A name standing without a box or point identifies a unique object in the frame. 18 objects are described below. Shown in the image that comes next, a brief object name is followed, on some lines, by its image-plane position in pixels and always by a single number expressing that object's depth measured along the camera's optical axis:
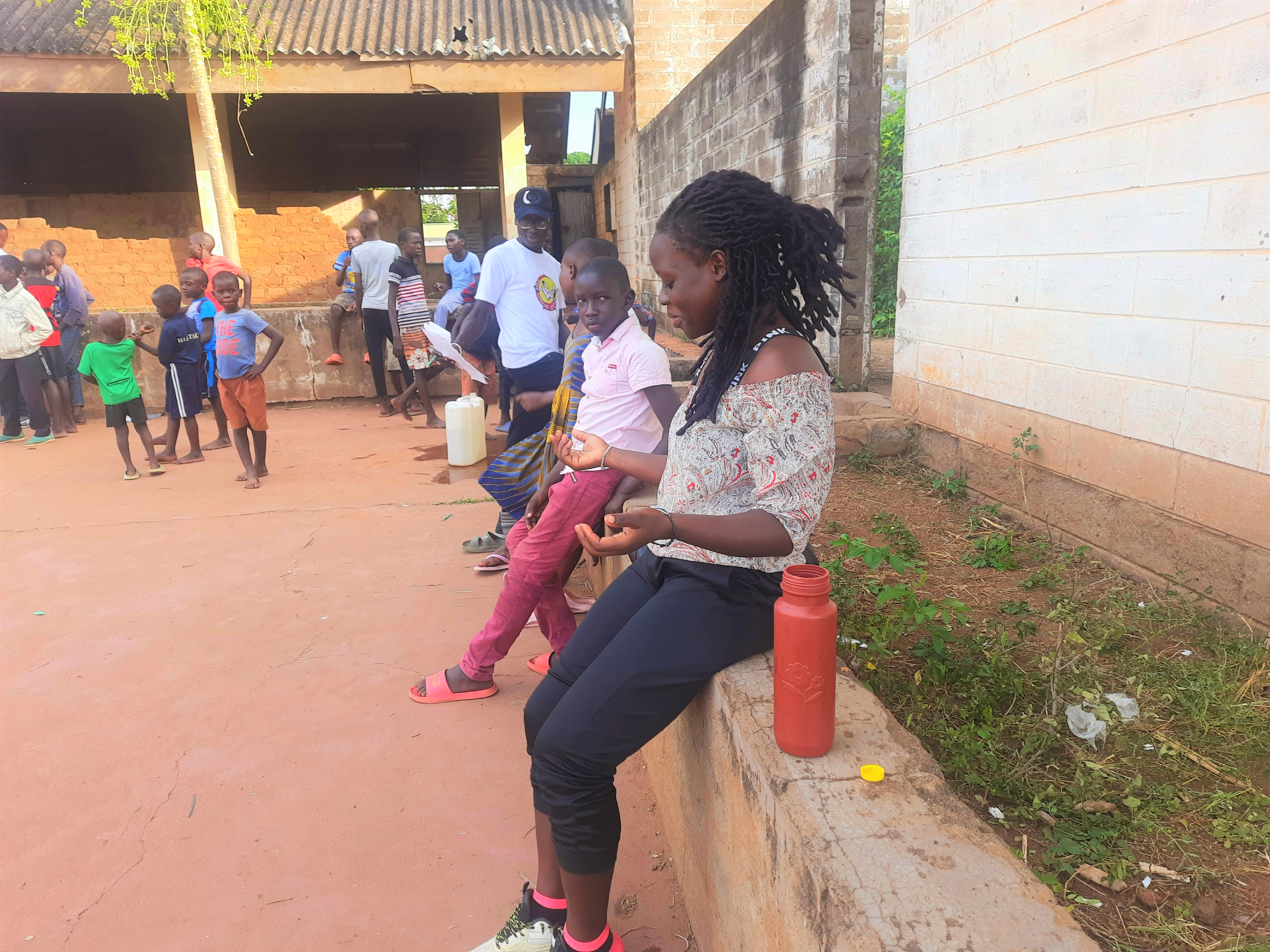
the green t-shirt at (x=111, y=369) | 6.17
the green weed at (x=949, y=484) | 4.29
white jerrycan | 5.54
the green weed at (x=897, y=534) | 3.61
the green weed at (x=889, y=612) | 2.49
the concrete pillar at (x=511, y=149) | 12.10
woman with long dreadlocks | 1.68
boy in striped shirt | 7.92
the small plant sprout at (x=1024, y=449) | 3.76
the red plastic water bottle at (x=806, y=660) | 1.45
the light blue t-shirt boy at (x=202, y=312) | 6.89
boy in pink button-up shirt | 2.75
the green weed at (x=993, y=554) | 3.44
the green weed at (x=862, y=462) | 4.81
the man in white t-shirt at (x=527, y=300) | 4.52
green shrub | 9.11
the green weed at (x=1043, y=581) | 3.21
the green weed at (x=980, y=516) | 3.88
